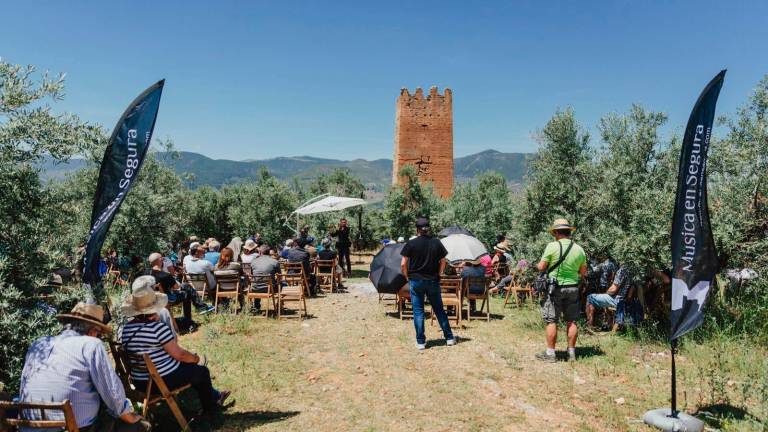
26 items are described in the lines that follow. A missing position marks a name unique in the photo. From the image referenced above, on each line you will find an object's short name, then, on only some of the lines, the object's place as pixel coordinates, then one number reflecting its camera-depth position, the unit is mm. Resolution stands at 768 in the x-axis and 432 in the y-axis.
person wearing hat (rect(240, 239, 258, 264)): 10430
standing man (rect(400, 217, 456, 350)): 6766
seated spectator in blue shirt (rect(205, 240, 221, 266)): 10109
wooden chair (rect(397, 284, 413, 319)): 8648
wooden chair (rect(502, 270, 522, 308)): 9970
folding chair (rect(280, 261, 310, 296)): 9808
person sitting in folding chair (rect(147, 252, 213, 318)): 7391
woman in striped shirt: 4059
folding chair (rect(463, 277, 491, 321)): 8820
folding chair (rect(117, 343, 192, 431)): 3908
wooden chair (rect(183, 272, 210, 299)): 8805
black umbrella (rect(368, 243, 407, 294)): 8453
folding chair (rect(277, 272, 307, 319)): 8688
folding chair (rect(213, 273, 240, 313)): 8638
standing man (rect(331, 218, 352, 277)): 14477
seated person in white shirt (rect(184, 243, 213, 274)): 8789
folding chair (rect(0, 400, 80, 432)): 2871
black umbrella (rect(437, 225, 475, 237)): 11325
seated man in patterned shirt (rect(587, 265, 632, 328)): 7152
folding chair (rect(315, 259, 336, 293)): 11633
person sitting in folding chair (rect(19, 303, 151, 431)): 3146
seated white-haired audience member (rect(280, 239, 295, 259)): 11610
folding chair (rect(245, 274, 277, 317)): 8602
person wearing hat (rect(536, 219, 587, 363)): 6000
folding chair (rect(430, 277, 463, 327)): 8203
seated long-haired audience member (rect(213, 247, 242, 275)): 8852
